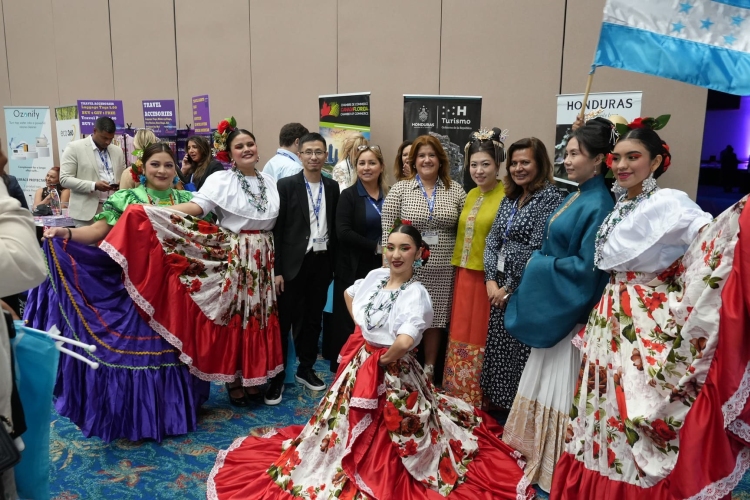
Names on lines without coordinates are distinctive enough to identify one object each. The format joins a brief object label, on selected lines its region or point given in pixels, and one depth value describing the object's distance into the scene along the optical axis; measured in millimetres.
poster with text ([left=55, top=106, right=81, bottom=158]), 7934
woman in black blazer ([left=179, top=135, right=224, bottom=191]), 5281
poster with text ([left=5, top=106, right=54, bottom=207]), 8195
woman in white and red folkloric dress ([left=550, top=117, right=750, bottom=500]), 1733
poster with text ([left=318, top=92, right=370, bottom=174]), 5133
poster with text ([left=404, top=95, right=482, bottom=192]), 4492
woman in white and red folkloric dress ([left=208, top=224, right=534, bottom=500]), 2404
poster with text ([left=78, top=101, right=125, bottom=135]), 7500
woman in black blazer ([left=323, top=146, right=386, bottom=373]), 3633
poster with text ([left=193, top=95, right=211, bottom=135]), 6810
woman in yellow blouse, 3234
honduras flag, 1980
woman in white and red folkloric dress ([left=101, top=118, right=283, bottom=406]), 2941
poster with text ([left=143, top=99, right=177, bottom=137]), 7184
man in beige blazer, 5512
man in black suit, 3471
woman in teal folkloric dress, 2482
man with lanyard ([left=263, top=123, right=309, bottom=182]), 4797
